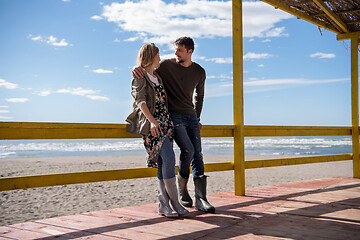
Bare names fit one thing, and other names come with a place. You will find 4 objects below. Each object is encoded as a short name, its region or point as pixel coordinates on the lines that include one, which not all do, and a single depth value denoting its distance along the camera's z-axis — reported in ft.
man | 9.25
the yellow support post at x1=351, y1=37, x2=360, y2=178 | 17.63
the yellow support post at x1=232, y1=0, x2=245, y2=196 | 12.60
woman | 8.36
